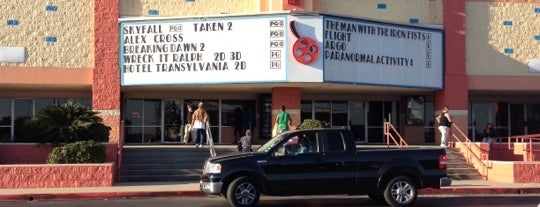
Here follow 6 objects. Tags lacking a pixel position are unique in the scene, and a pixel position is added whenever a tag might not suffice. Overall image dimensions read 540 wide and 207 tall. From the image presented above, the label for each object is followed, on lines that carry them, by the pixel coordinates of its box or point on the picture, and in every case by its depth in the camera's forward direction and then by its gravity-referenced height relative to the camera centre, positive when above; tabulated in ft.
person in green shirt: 75.31 +0.74
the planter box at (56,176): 60.59 -4.40
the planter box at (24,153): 67.77 -2.59
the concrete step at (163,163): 67.97 -3.78
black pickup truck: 45.16 -2.92
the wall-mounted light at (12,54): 83.25 +9.07
